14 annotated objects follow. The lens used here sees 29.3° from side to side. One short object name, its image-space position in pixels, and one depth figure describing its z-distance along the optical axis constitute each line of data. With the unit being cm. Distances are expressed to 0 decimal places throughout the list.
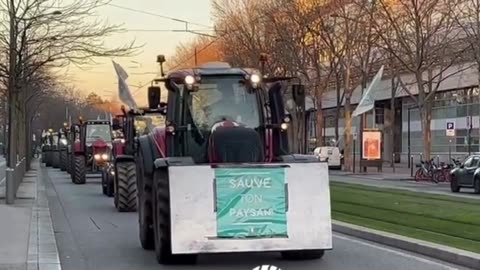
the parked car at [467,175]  3329
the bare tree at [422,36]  4419
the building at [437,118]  6306
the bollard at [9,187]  2407
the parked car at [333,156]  6103
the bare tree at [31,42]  2717
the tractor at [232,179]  1212
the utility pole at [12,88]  2675
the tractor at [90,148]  3831
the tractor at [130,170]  2290
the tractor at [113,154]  2686
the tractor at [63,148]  5397
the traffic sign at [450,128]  4731
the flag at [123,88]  3003
